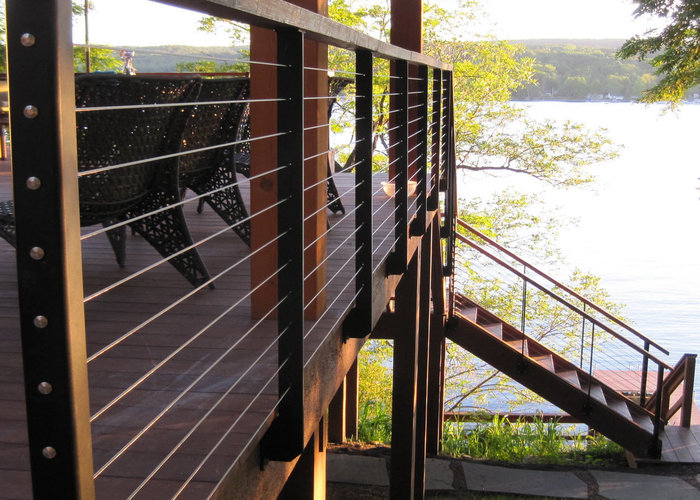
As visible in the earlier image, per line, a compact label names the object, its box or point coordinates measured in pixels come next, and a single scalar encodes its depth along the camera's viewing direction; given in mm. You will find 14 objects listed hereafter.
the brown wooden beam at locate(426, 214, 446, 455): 7012
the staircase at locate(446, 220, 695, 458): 6953
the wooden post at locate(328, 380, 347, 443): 7129
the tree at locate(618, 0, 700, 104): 9891
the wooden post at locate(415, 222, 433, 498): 4918
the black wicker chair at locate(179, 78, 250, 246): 3160
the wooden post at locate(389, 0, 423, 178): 5258
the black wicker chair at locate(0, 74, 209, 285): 2416
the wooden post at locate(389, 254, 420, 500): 3967
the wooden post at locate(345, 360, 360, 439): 7740
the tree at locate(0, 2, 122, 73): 12618
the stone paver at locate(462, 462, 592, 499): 6371
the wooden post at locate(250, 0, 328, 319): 2162
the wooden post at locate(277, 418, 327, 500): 1991
